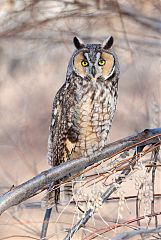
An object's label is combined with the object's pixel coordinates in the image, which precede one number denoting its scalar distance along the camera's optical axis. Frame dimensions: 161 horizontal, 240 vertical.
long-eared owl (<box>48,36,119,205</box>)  8.79
